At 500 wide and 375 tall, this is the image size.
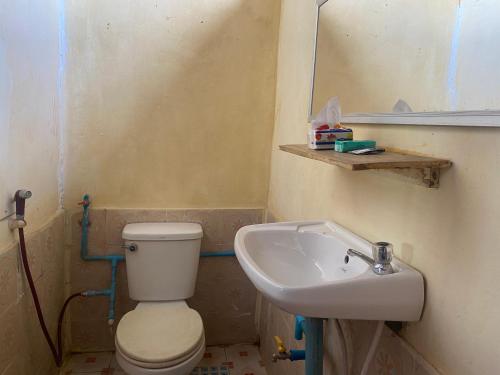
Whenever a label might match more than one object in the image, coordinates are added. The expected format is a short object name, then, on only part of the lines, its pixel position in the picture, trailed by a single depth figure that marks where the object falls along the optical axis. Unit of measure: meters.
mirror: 0.78
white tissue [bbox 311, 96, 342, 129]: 1.26
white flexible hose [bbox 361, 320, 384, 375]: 1.00
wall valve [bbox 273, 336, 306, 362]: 1.37
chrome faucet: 0.94
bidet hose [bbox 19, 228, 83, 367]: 1.55
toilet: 1.72
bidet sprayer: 1.54
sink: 0.90
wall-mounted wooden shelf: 0.85
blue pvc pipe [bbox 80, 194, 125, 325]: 2.10
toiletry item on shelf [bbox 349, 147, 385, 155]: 1.01
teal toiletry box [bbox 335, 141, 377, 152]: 1.07
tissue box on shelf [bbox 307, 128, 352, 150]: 1.17
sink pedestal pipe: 1.17
